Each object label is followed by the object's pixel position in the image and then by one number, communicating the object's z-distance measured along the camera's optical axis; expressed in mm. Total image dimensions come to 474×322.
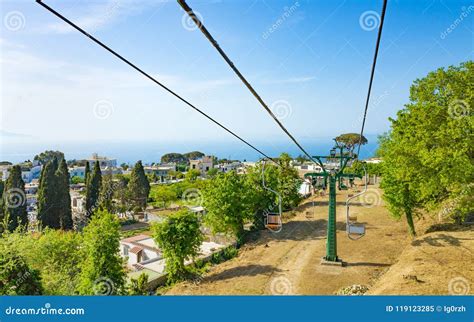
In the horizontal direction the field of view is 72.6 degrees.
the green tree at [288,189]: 32909
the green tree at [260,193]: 29070
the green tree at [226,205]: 25766
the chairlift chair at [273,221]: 16359
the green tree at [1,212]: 37031
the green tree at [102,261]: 14977
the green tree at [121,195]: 53188
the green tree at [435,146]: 14172
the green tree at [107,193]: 46825
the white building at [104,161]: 112875
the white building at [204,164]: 106600
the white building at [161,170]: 99938
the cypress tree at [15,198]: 36938
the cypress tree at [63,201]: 42250
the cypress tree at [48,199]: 41094
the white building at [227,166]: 111112
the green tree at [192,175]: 80312
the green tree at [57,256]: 18266
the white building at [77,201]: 59506
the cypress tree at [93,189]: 47238
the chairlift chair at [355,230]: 14545
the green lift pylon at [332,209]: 16778
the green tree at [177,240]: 18844
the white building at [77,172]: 102812
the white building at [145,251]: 23734
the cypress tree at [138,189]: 54031
